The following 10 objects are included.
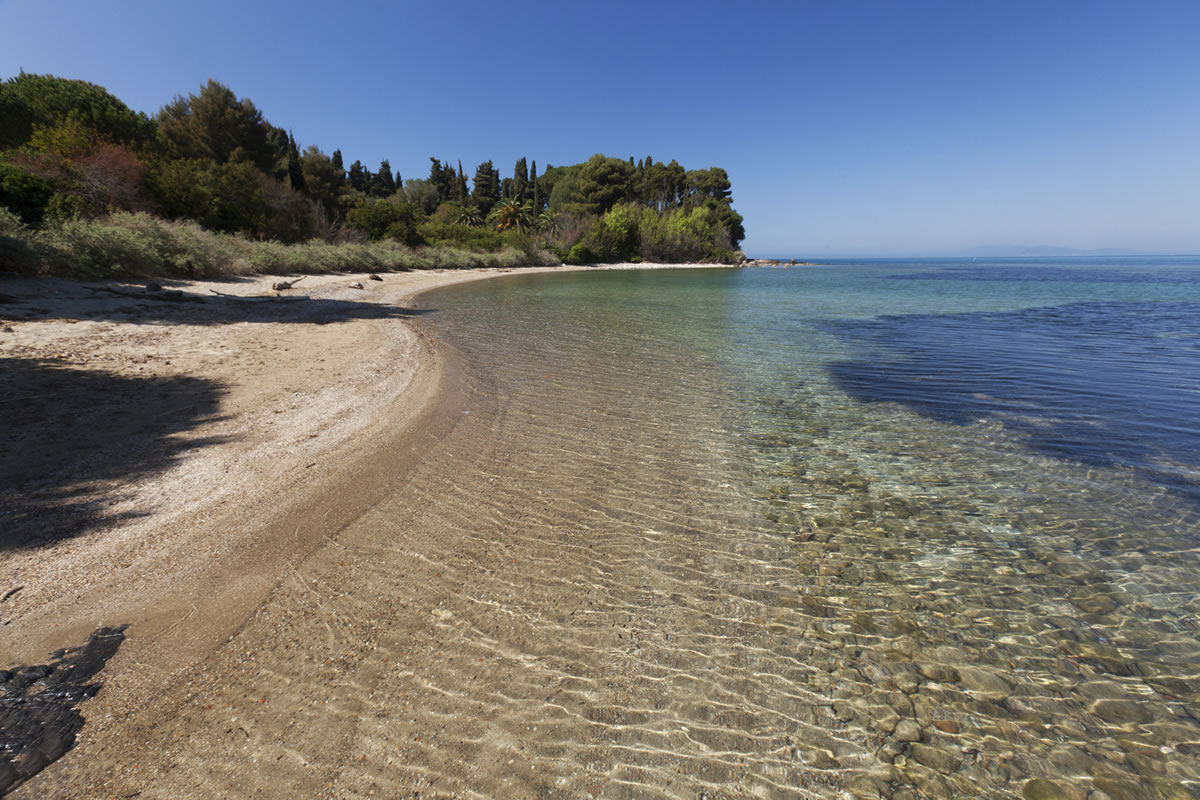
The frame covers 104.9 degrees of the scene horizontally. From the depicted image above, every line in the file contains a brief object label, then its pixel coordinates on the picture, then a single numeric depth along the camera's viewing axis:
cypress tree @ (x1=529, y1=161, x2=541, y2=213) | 82.69
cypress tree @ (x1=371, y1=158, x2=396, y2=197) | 72.50
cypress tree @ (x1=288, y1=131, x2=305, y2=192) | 42.41
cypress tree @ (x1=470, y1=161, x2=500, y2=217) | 77.12
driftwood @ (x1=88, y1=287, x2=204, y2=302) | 12.79
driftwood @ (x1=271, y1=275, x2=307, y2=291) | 18.91
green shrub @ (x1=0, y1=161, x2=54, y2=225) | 13.84
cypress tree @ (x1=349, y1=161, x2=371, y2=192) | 71.53
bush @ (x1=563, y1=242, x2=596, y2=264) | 64.91
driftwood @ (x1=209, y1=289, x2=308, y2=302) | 15.58
